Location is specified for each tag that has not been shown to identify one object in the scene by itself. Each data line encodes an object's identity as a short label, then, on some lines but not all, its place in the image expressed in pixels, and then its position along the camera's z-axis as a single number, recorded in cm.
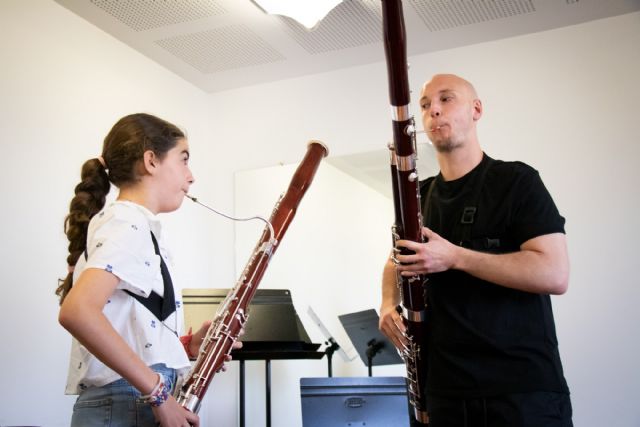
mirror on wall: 387
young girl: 126
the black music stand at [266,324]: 310
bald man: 142
